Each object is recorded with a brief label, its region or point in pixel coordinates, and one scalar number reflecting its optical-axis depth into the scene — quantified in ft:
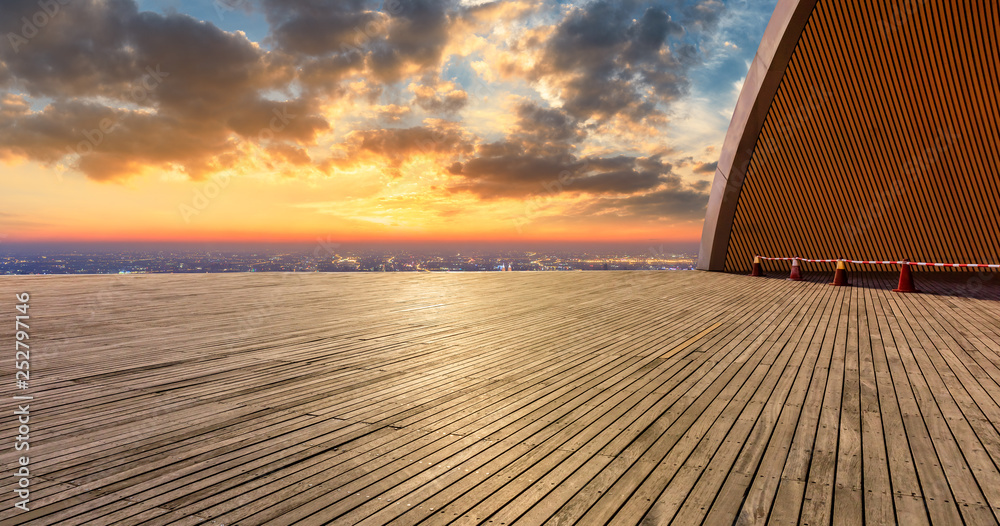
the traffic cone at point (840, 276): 40.37
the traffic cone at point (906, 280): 35.88
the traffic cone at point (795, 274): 45.78
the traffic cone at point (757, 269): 51.57
